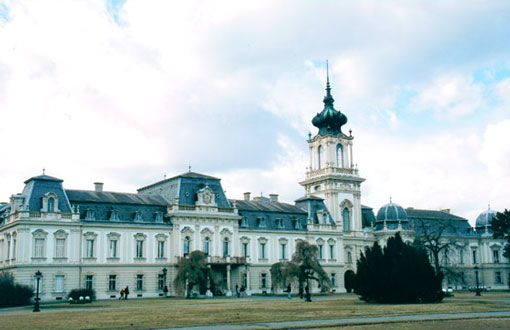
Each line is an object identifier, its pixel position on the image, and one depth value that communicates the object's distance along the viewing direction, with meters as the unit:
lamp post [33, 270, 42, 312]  40.44
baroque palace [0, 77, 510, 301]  63.00
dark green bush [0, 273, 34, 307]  53.62
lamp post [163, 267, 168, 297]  68.71
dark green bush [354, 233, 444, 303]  44.56
